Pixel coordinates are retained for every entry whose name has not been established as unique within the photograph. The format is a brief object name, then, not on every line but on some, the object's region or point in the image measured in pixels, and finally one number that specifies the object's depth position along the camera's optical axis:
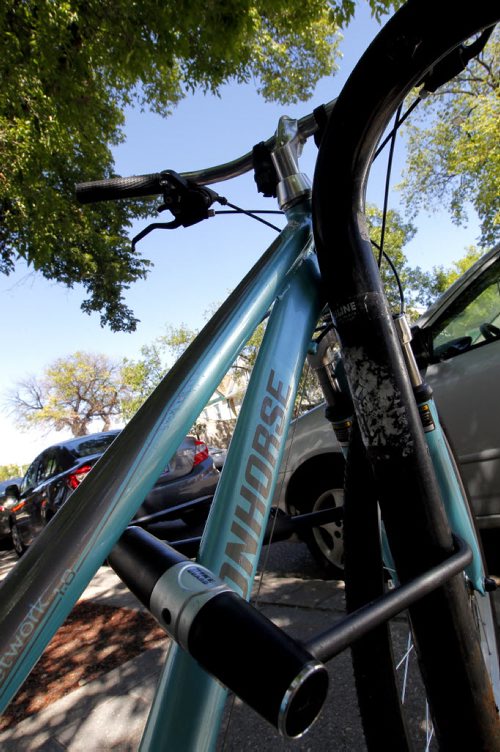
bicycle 0.51
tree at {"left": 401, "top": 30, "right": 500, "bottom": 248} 8.90
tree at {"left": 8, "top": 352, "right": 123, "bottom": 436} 50.28
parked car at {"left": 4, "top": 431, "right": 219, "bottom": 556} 4.66
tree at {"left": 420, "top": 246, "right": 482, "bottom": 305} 30.45
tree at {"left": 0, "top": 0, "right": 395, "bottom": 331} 3.87
